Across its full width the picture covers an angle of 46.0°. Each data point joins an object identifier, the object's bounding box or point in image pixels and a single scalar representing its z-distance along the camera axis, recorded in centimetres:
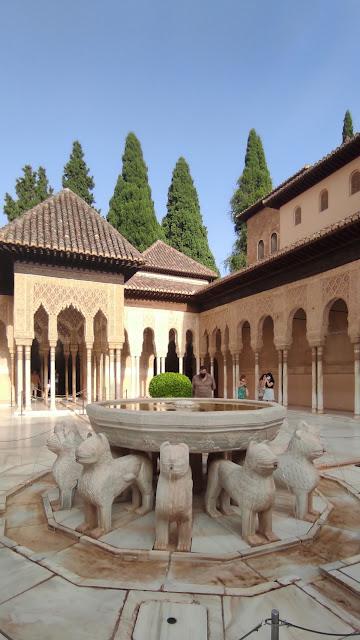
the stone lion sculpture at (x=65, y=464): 409
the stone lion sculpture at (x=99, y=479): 340
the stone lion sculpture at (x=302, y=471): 372
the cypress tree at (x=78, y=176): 3034
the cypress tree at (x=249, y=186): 2861
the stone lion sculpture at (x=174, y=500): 312
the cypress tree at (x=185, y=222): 3200
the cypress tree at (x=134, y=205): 2973
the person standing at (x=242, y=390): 1166
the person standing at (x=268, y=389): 1012
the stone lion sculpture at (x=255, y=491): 322
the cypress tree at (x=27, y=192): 2936
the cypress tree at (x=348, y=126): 2630
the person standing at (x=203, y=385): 806
